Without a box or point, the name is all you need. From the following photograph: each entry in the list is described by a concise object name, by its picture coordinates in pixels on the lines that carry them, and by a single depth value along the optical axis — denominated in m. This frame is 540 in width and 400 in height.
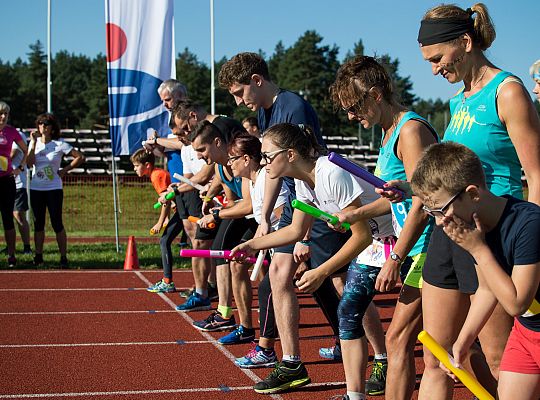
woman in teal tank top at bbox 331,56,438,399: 3.74
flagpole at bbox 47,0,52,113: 13.98
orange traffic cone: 11.12
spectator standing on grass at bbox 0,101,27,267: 10.52
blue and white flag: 11.88
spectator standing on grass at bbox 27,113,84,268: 10.60
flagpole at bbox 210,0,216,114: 14.32
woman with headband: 3.29
